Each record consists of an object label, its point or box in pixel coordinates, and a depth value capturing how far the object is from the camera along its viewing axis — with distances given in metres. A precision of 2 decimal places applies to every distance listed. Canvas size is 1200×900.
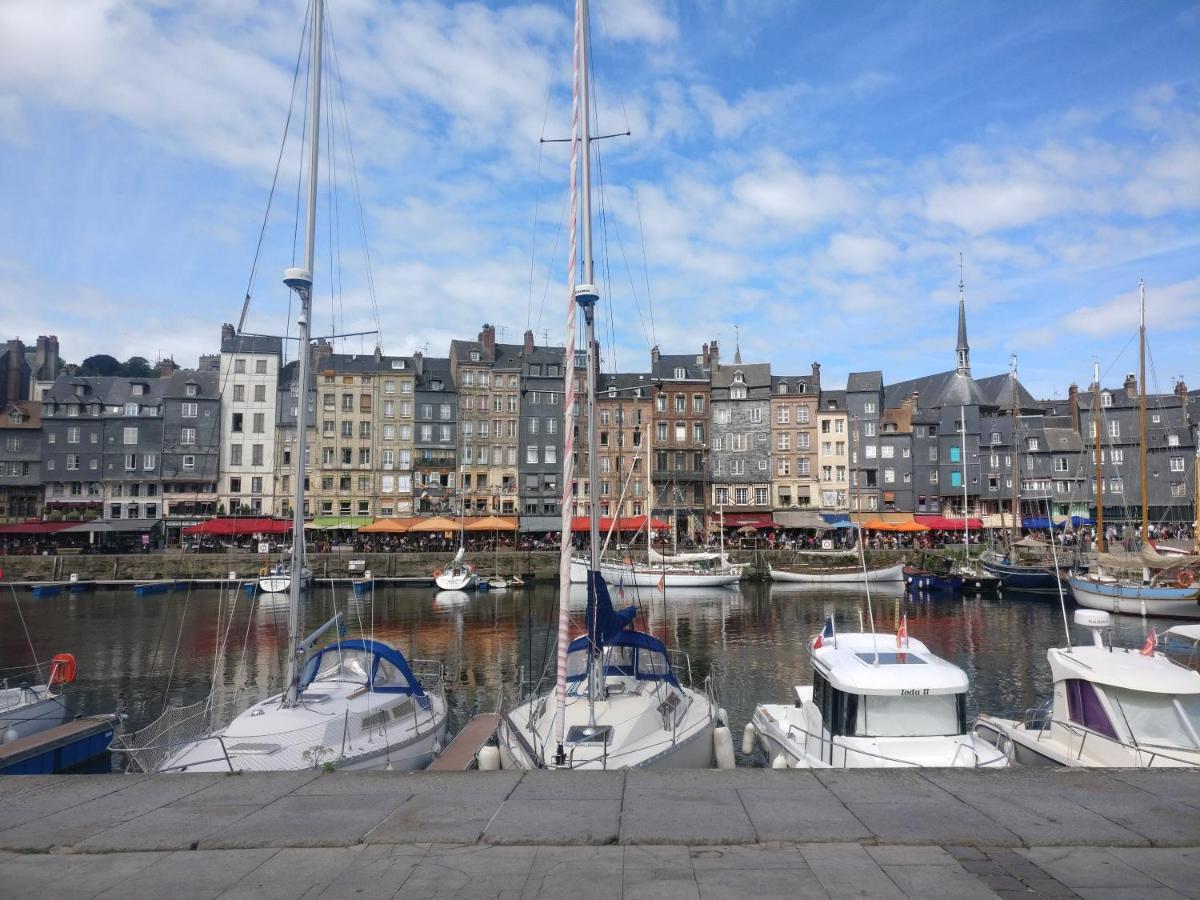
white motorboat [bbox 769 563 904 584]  59.47
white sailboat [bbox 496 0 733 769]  12.71
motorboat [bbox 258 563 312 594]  53.56
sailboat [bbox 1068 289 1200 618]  42.72
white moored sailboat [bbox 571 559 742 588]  55.93
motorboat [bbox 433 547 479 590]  55.88
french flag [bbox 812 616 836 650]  17.51
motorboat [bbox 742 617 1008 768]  13.07
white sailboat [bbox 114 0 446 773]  14.21
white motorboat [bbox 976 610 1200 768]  12.95
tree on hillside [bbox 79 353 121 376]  126.44
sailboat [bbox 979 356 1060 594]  52.38
